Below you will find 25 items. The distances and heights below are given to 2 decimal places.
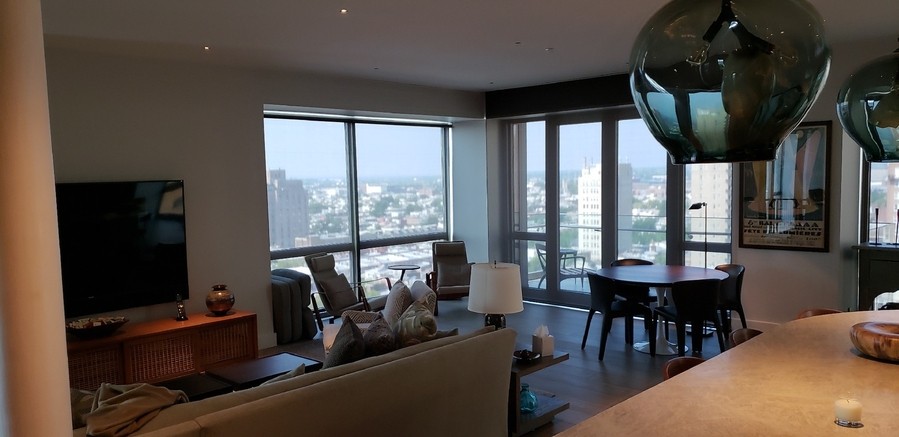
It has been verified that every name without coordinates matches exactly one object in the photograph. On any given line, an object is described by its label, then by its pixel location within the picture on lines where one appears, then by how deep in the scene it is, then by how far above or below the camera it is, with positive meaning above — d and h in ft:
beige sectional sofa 8.45 -3.04
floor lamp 23.43 -1.97
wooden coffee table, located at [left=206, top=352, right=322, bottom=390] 14.20 -4.09
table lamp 13.39 -2.14
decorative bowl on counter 8.21 -2.11
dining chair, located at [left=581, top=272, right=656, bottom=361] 19.24 -3.67
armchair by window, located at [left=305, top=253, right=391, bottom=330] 22.91 -3.59
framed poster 20.17 -0.49
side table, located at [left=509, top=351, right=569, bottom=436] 13.43 -4.89
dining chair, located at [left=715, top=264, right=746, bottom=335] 19.49 -3.44
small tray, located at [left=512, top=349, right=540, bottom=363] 13.85 -3.66
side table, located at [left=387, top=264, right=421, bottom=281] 26.27 -3.17
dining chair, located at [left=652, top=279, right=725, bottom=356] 17.88 -3.37
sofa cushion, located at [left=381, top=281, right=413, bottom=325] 17.35 -3.03
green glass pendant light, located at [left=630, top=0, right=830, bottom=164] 3.59 +0.63
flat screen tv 17.25 -1.30
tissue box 14.20 -3.52
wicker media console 16.42 -4.22
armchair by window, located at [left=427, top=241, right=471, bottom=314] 26.37 -3.45
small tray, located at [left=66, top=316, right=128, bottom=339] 16.38 -3.29
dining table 18.54 -2.78
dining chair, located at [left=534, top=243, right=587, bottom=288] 27.50 -3.45
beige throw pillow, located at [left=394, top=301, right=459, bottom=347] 12.41 -2.72
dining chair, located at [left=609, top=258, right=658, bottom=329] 20.22 -3.52
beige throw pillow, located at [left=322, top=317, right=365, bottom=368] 11.34 -2.78
